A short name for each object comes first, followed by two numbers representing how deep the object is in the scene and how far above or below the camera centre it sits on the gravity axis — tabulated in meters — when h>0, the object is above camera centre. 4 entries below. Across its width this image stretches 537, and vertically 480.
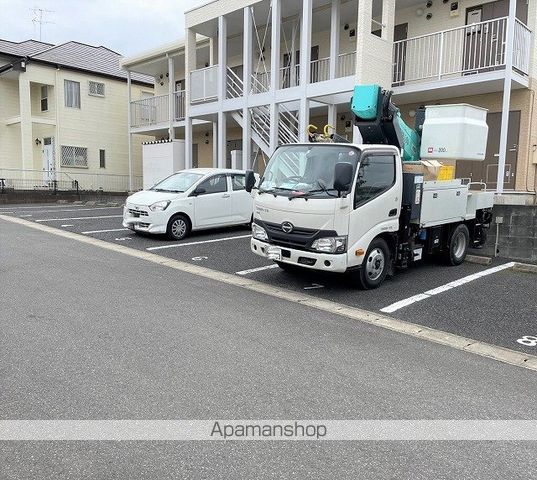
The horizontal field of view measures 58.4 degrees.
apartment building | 12.05 +3.23
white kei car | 11.09 -0.60
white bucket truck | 6.55 -0.19
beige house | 24.11 +3.05
